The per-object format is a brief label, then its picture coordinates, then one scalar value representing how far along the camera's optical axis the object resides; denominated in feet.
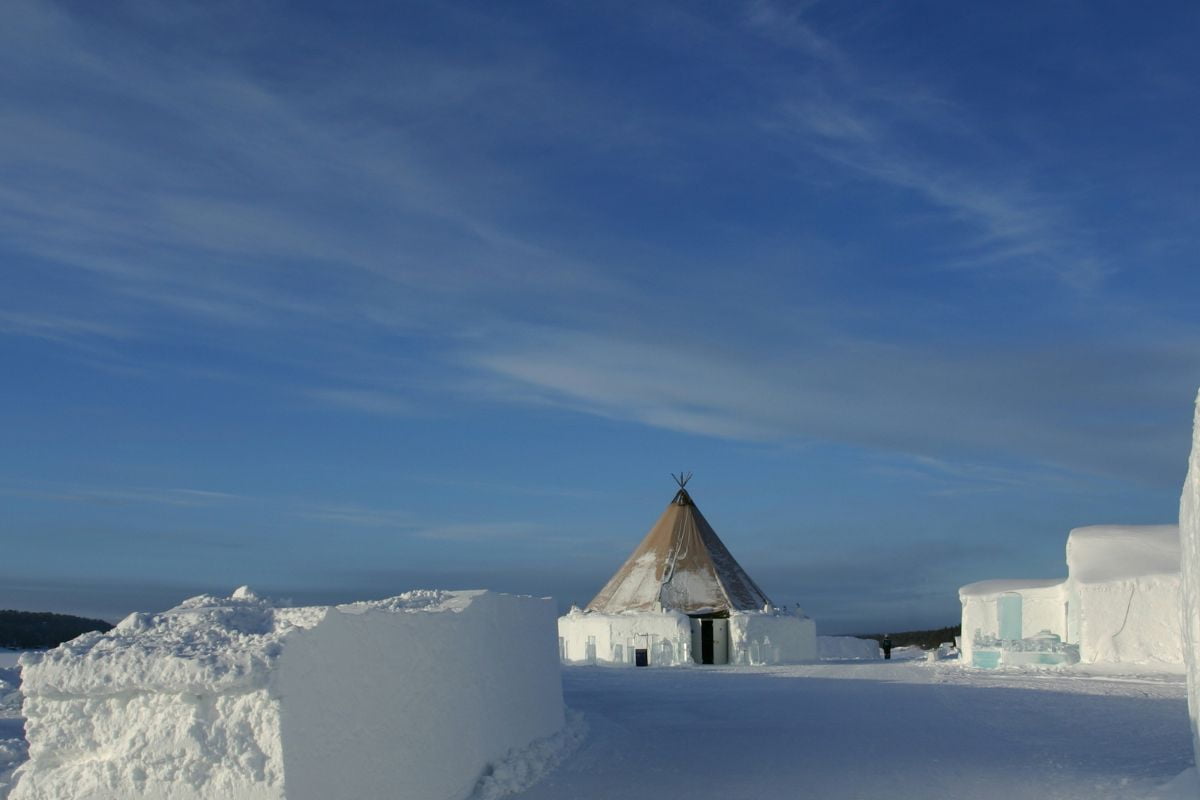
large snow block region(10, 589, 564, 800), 20.63
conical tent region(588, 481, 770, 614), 114.52
